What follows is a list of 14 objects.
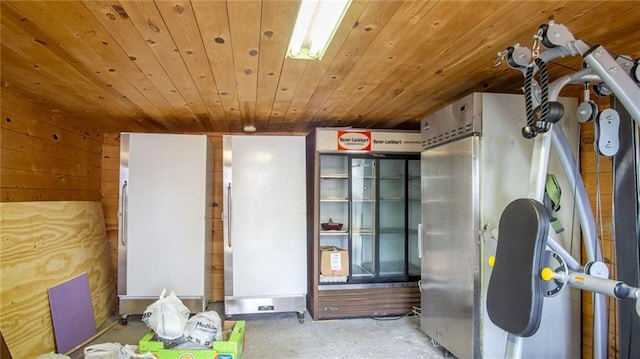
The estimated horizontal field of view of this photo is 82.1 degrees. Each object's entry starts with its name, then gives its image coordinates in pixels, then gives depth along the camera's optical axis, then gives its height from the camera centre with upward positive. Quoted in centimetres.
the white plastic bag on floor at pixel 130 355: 218 -98
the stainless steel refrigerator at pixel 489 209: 232 -12
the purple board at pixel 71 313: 287 -101
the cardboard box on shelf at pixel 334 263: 367 -72
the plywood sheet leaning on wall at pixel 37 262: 247 -56
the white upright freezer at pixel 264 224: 364 -33
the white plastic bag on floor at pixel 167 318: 233 -82
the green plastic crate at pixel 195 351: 224 -98
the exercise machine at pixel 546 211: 147 -9
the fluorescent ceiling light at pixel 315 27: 147 +75
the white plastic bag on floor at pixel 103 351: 239 -107
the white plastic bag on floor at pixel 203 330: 236 -91
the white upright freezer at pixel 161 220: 352 -28
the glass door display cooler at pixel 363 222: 366 -33
